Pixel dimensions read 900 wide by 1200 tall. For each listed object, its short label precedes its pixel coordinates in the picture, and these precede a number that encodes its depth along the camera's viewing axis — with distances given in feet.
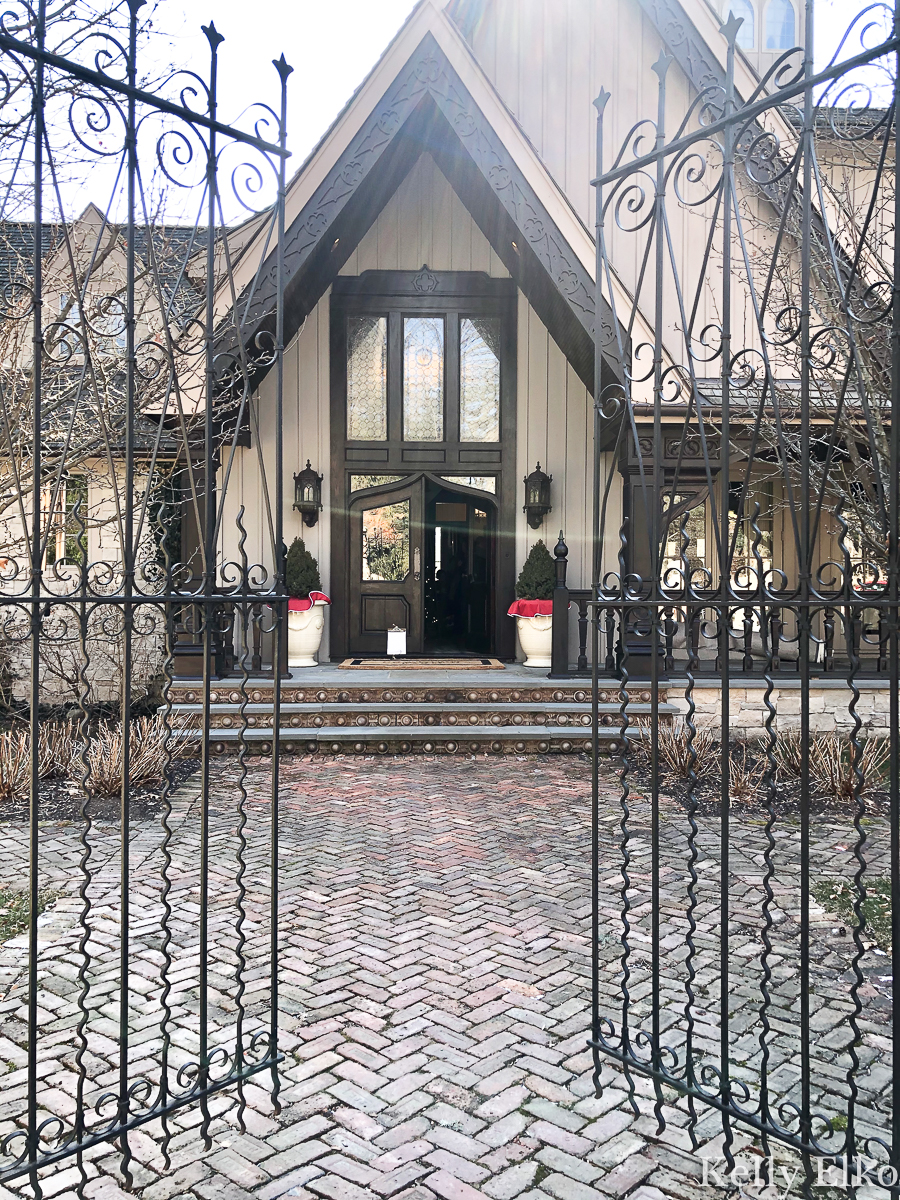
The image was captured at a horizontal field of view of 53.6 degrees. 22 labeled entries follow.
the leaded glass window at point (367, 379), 42.55
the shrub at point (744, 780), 26.00
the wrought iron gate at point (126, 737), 9.53
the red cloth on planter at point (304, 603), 37.22
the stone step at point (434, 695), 33.42
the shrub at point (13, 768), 24.68
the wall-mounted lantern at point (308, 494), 41.24
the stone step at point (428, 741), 31.86
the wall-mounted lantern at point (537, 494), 41.57
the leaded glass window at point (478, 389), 42.86
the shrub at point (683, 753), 27.53
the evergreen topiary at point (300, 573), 38.58
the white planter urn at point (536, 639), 38.45
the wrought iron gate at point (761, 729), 9.45
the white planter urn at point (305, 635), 37.81
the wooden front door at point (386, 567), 42.47
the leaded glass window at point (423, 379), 42.75
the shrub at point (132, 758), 24.91
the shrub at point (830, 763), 25.73
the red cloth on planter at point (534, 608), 38.14
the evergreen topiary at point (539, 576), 39.91
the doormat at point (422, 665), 38.47
